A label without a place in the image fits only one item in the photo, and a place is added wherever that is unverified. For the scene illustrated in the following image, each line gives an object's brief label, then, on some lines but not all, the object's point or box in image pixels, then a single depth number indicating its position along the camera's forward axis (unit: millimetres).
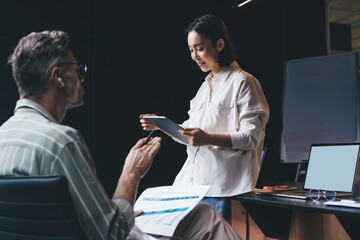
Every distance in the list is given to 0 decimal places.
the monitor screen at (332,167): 1847
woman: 1797
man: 923
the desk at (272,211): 1680
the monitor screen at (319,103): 3826
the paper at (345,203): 1463
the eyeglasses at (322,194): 1719
